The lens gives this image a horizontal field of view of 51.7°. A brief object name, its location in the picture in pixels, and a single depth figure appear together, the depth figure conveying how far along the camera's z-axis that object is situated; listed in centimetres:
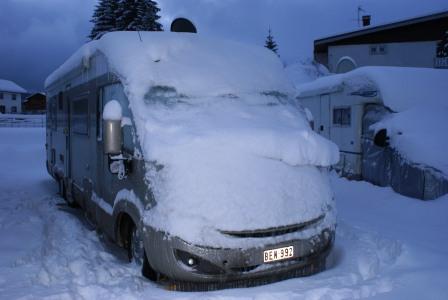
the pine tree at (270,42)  5450
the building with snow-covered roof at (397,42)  2470
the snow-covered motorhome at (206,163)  399
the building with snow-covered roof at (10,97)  7631
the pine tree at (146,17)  3259
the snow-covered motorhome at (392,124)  840
